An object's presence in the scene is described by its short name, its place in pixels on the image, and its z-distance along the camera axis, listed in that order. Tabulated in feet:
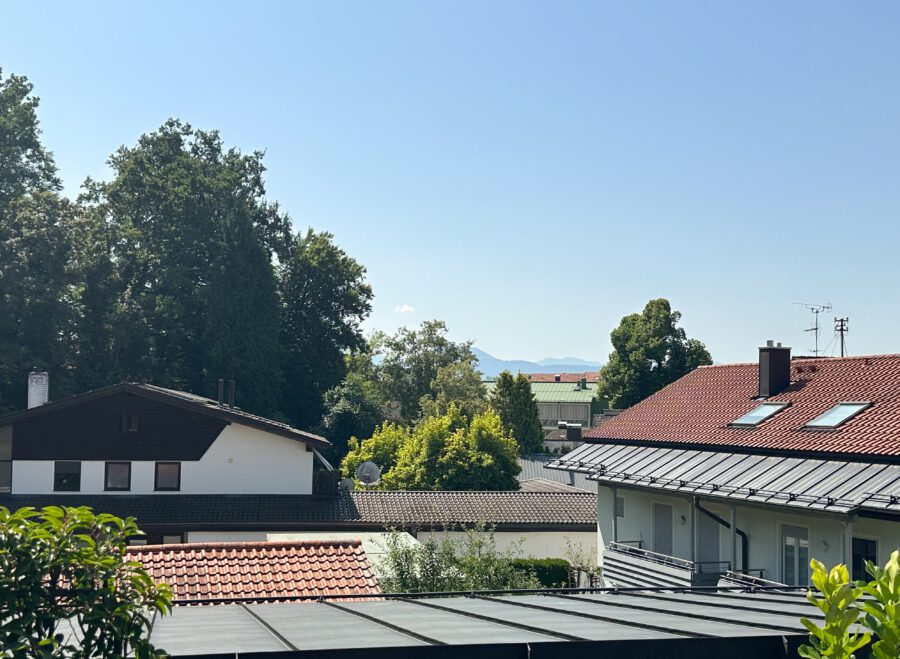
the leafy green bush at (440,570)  71.00
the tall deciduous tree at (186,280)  189.47
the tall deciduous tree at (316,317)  211.20
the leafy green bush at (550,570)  93.86
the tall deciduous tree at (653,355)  229.25
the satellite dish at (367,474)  136.67
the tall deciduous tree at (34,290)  164.66
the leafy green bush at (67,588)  15.26
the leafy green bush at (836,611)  15.92
